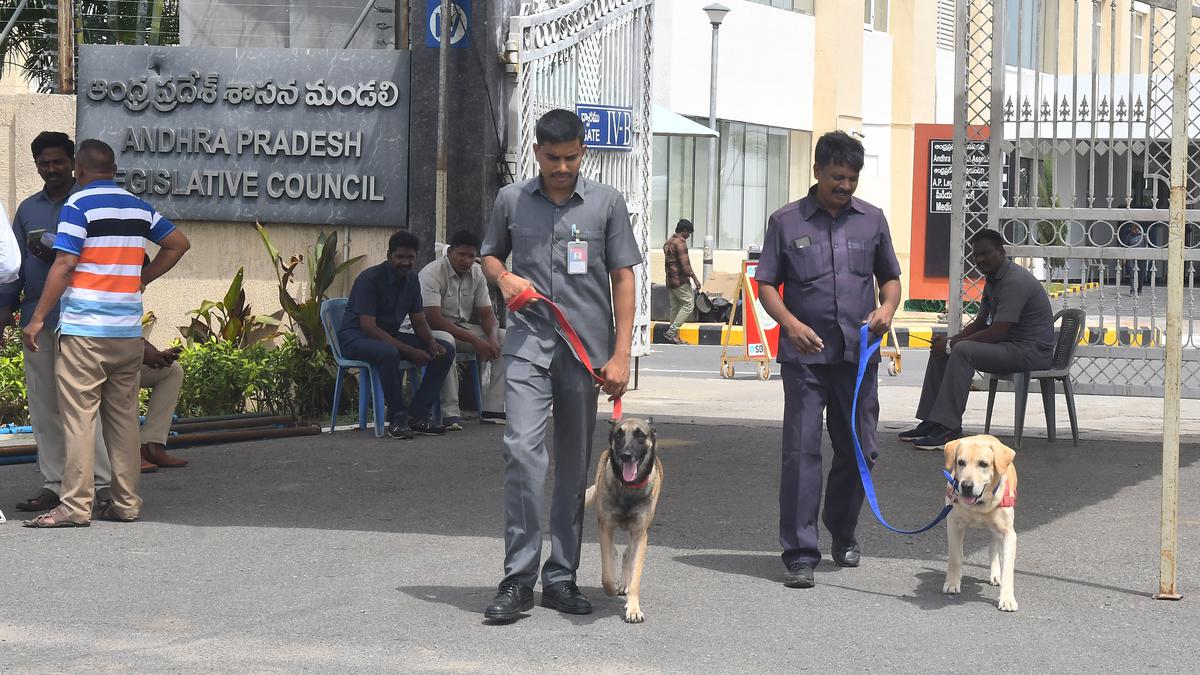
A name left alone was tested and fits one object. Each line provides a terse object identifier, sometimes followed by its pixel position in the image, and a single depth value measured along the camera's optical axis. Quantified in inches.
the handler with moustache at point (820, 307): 278.7
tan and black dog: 249.1
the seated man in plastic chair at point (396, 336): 461.1
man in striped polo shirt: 321.1
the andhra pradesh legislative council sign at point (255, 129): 514.9
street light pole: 1029.8
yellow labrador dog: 257.9
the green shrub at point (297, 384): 485.7
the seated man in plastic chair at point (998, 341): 439.8
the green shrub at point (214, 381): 474.0
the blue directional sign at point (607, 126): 533.6
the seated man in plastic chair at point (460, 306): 475.2
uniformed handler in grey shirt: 252.1
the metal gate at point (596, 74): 502.6
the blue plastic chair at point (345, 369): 462.6
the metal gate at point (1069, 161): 465.4
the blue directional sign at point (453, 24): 499.2
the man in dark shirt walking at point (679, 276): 916.6
